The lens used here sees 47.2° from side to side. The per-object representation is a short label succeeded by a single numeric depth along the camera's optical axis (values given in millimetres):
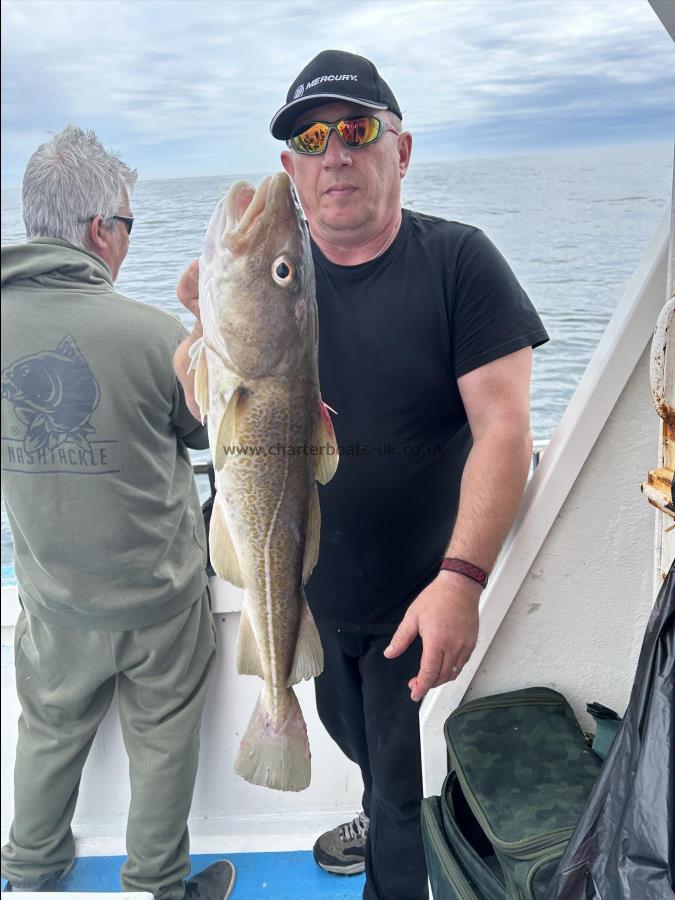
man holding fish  1191
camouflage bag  1254
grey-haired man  1466
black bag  1030
